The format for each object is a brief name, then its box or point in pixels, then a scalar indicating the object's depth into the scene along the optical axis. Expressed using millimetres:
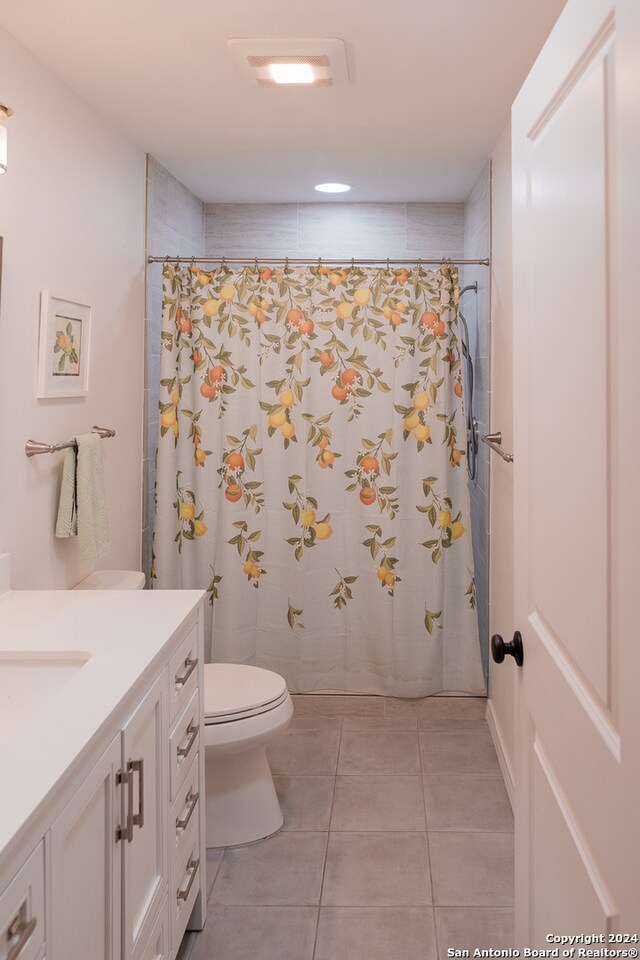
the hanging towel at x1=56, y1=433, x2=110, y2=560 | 2688
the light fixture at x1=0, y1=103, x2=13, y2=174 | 1980
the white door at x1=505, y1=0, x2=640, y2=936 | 1038
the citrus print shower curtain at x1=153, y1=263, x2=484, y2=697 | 3699
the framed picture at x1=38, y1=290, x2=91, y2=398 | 2596
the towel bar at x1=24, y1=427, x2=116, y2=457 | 2525
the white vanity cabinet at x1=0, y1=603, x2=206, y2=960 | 1179
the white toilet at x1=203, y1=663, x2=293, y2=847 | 2613
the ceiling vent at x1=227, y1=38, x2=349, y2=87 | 2424
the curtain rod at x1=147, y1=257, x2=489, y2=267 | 3566
